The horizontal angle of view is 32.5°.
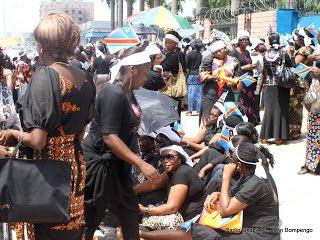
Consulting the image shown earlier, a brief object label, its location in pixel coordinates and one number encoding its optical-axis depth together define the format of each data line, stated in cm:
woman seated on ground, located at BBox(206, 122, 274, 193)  436
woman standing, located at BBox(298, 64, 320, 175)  636
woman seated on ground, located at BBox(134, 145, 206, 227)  429
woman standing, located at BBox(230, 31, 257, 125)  862
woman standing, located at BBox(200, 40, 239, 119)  735
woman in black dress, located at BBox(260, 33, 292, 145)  797
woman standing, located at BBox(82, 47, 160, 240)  324
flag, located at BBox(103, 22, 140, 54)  482
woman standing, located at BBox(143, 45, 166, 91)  649
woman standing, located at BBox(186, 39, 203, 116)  1124
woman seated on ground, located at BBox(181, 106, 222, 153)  553
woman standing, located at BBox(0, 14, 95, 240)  253
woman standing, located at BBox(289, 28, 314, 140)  816
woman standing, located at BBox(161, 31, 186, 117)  804
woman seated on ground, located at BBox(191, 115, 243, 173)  501
